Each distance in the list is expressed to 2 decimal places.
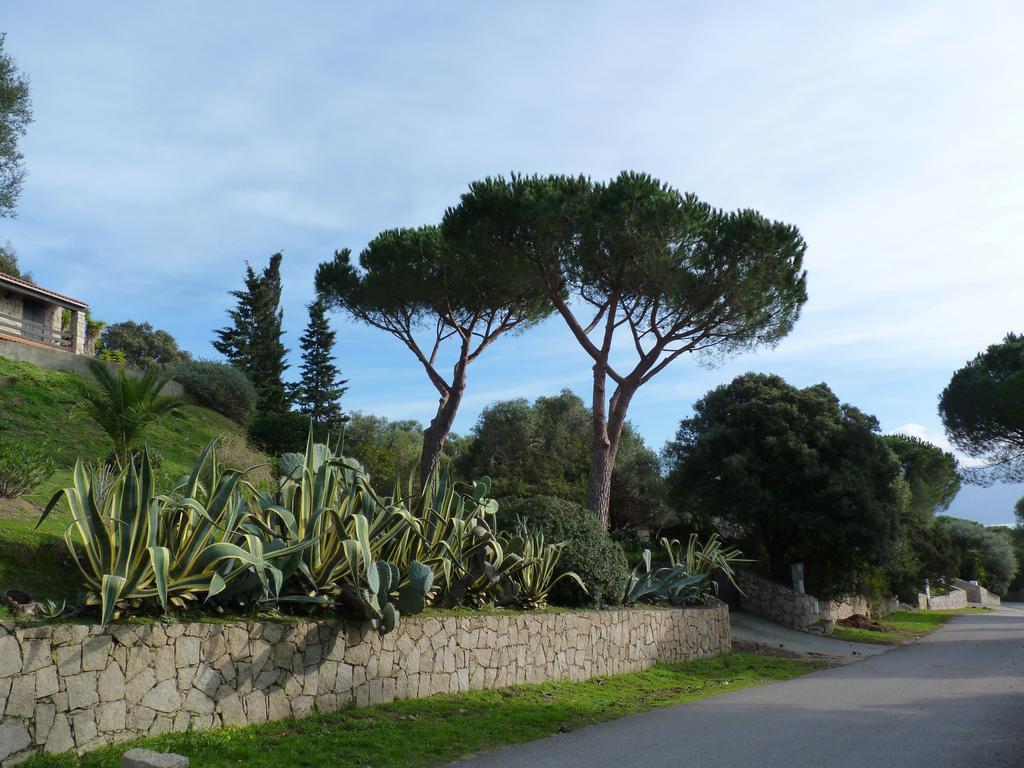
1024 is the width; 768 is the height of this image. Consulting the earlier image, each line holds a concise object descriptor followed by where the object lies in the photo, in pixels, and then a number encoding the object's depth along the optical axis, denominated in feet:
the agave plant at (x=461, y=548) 30.83
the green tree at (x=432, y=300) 75.56
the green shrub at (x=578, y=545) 40.01
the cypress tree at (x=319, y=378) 136.77
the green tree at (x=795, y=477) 72.64
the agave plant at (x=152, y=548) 20.53
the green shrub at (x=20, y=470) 31.09
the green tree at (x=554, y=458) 97.60
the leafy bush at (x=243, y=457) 61.82
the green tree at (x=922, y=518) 97.35
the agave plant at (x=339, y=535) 25.63
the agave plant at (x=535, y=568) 35.99
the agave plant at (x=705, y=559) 52.87
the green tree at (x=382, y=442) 83.41
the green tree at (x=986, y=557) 177.17
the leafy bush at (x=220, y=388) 89.10
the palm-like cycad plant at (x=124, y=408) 35.35
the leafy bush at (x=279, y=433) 84.34
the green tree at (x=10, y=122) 68.80
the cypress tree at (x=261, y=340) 131.23
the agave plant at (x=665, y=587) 45.57
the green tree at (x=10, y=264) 123.42
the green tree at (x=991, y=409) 87.66
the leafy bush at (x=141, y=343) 175.42
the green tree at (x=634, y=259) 59.77
